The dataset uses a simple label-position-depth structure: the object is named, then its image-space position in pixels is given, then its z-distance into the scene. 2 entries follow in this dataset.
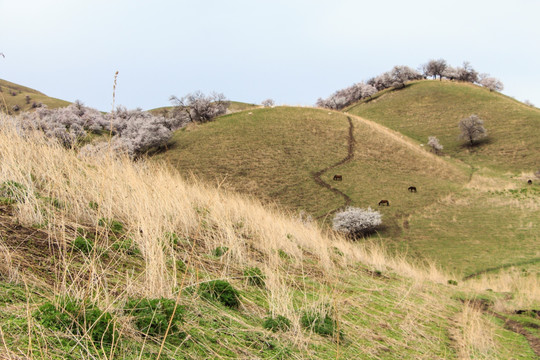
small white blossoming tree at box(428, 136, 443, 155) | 50.19
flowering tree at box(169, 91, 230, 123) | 46.69
